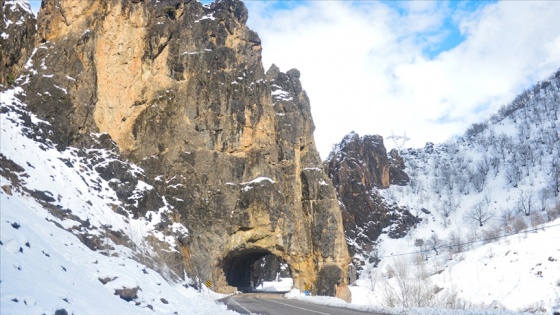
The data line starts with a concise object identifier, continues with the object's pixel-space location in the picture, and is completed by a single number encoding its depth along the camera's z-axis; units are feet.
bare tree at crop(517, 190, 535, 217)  314.67
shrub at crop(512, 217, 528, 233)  274.28
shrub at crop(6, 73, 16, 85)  116.98
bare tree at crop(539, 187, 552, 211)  312.27
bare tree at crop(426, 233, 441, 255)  297.24
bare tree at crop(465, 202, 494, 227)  329.93
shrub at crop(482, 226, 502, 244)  271.90
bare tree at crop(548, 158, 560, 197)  328.62
